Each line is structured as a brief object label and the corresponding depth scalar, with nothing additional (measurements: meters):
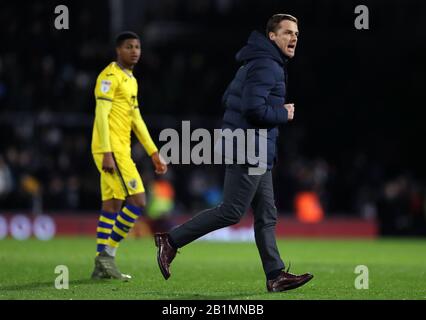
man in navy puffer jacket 17.47
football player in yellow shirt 20.91
